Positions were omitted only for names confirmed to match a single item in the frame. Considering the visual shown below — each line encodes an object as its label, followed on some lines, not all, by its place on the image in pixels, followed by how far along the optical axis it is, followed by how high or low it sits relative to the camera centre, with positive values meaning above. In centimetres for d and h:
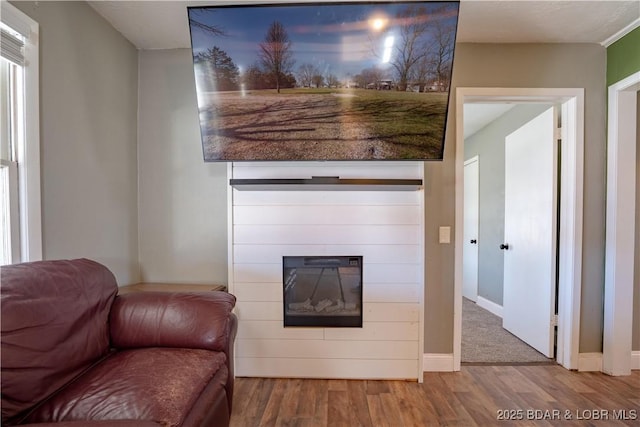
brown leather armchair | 97 -63
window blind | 129 +76
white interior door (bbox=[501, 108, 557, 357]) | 240 -23
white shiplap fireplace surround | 208 -39
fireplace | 212 -62
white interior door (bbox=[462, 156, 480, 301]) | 412 -29
